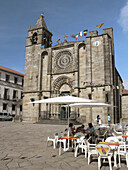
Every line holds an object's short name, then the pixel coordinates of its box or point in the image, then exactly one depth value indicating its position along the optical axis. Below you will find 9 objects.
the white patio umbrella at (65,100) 7.32
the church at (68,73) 23.12
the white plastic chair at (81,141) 6.30
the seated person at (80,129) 8.12
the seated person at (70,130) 7.77
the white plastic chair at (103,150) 4.86
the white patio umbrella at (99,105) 8.76
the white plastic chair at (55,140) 7.62
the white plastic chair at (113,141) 5.45
